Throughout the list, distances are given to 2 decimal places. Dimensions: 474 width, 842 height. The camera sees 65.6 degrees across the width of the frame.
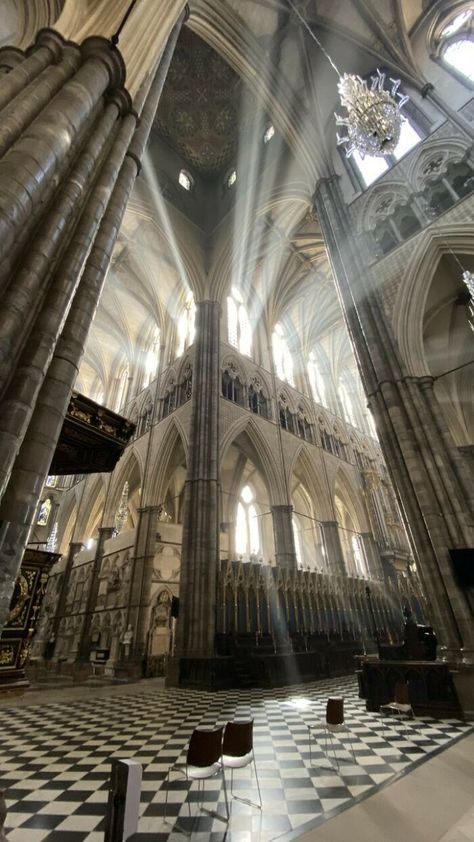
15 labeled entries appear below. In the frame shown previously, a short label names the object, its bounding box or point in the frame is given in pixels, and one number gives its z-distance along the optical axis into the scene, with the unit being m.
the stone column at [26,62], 4.14
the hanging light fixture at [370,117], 6.64
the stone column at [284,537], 14.20
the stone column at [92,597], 15.48
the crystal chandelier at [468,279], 6.87
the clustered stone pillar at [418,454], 6.71
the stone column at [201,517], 10.42
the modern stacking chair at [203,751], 2.70
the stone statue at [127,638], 13.10
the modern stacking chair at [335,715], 3.94
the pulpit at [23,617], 6.63
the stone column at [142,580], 13.17
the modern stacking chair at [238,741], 2.94
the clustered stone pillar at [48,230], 3.04
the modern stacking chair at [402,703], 5.19
